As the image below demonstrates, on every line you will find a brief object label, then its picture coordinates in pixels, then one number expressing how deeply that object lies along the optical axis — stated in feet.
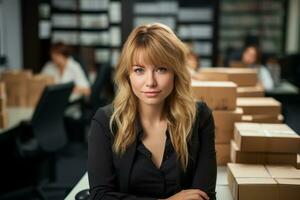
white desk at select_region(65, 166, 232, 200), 6.72
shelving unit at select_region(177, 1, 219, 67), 21.71
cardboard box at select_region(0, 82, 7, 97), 11.66
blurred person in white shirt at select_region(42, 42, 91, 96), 17.31
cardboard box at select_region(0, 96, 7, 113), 11.25
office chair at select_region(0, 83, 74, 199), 11.43
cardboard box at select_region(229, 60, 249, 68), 16.29
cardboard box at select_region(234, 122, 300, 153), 6.98
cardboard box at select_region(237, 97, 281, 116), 8.82
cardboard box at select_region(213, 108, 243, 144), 8.26
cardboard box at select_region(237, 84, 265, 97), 9.66
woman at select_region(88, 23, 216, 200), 5.81
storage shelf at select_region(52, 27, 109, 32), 22.25
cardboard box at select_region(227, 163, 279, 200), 6.12
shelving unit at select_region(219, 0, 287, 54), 27.32
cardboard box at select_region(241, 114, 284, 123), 8.70
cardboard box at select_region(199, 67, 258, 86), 9.87
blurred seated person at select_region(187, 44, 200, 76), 15.87
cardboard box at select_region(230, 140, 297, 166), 7.04
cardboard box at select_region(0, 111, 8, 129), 11.25
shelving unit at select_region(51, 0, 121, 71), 21.94
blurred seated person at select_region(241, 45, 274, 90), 18.76
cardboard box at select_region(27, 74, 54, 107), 13.96
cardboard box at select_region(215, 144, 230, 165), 8.25
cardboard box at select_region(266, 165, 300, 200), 6.09
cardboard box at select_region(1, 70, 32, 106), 13.94
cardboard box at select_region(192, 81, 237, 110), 8.30
